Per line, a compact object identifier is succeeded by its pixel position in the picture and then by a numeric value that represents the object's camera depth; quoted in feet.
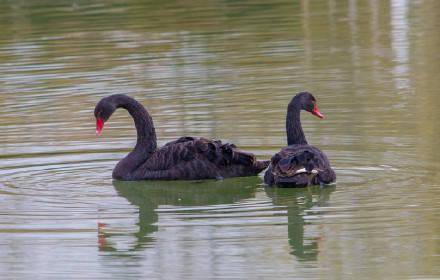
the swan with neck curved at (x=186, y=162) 70.23
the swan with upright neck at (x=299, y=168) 64.75
